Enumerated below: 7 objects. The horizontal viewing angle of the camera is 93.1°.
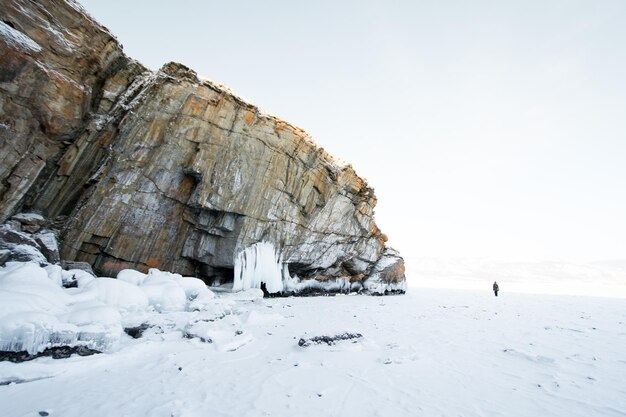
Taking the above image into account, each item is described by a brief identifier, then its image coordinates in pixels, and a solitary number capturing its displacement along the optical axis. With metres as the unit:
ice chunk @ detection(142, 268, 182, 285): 13.83
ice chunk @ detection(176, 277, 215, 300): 15.33
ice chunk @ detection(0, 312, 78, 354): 6.50
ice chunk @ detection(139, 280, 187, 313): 12.33
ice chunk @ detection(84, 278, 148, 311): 10.45
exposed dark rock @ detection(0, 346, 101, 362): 6.43
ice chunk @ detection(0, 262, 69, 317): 7.21
